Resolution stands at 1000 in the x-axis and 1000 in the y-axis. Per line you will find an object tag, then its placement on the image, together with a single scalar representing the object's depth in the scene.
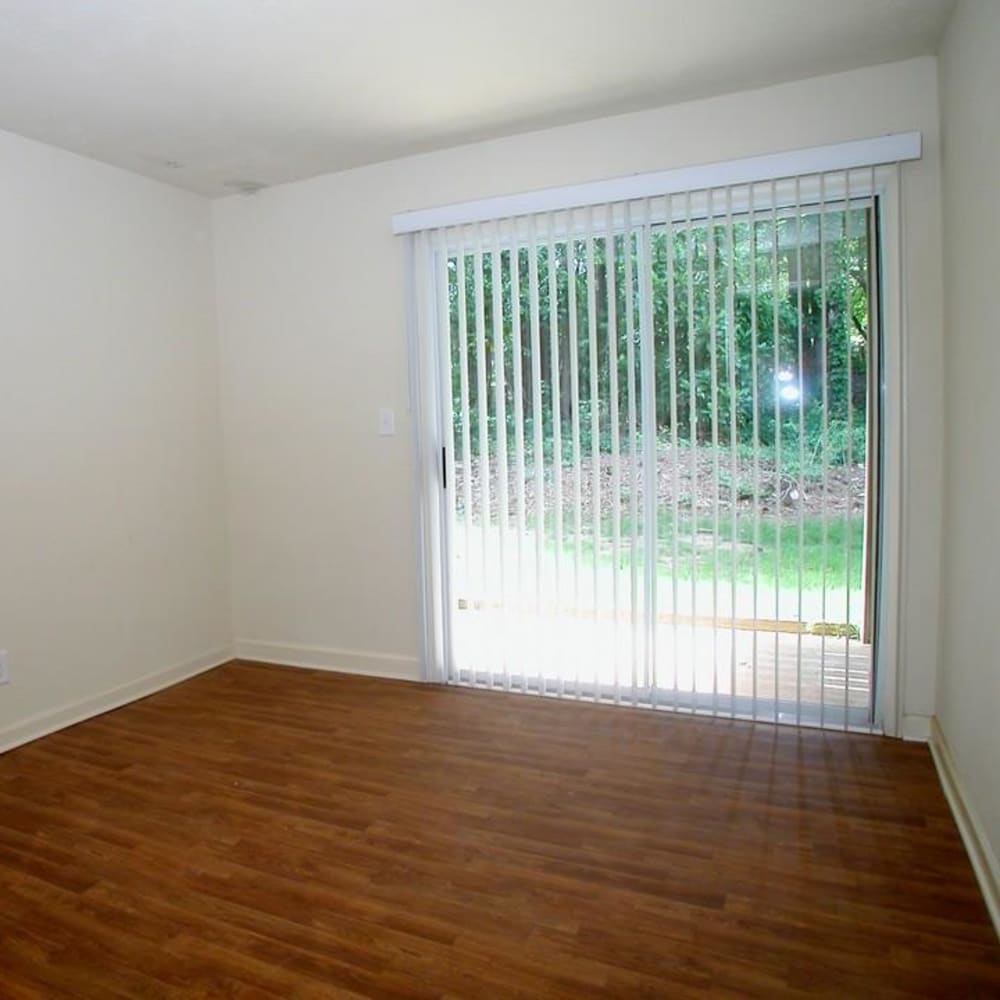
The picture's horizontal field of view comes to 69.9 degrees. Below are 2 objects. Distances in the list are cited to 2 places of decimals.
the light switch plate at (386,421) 3.49
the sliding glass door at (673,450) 2.70
